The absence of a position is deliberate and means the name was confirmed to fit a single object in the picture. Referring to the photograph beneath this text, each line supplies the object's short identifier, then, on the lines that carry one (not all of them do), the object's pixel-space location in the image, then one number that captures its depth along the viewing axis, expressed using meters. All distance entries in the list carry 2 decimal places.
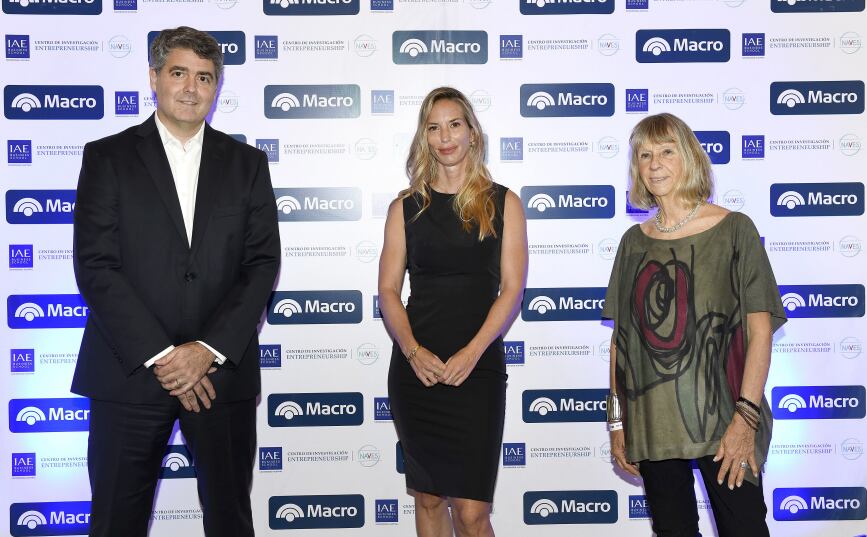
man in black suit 2.61
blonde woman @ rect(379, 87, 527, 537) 2.93
